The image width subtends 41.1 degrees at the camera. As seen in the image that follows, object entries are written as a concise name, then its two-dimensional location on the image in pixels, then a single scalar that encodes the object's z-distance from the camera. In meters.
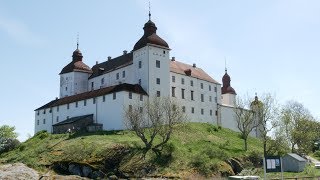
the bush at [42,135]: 60.94
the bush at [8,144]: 59.84
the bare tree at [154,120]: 48.92
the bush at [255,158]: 52.34
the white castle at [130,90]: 60.16
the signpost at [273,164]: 27.11
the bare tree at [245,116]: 60.03
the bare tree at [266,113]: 58.56
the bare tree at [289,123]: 60.72
